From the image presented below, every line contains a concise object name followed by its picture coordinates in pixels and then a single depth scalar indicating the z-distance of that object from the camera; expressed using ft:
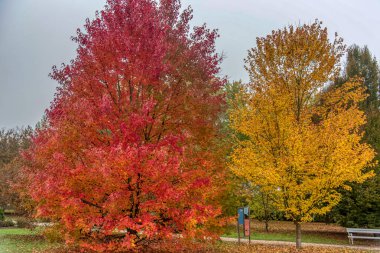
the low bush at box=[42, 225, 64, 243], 36.30
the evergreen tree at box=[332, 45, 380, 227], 60.23
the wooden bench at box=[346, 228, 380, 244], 55.70
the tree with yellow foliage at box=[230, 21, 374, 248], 41.65
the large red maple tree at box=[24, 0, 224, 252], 27.58
